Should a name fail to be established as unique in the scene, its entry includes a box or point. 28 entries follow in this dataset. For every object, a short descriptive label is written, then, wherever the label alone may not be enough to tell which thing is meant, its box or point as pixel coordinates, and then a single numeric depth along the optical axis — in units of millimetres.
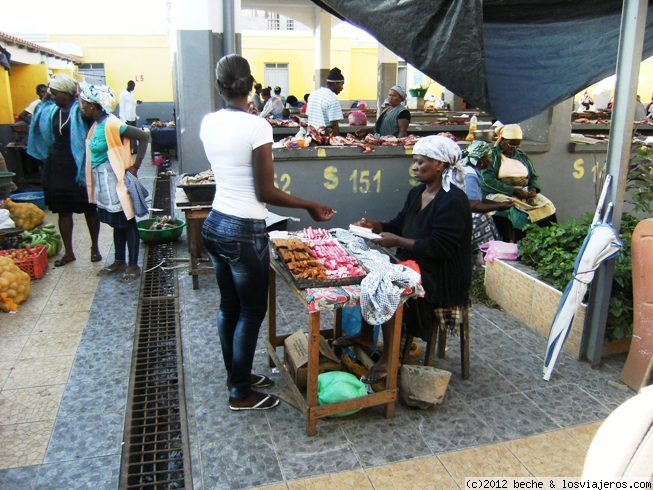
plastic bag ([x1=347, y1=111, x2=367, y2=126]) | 9865
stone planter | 3975
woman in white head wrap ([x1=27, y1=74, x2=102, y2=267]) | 5258
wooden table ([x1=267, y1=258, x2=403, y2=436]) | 2871
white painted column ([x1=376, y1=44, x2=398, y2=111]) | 15414
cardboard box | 3246
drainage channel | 2771
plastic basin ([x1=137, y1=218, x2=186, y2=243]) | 6617
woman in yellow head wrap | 5426
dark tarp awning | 3424
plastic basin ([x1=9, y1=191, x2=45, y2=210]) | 7793
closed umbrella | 3445
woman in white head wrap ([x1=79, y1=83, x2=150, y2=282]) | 5074
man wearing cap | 7090
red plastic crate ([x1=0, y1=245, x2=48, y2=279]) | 5285
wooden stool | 3574
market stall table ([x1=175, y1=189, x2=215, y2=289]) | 5176
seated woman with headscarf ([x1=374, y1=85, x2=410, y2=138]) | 7164
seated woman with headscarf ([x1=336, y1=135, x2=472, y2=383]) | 3230
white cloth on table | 2795
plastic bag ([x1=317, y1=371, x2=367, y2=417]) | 3084
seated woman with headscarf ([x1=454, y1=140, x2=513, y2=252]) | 5195
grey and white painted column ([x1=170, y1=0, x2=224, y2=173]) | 7633
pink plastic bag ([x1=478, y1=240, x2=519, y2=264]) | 4895
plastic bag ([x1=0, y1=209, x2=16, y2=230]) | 6082
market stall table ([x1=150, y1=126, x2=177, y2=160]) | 14133
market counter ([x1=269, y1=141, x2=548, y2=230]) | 5738
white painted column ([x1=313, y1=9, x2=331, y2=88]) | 16938
